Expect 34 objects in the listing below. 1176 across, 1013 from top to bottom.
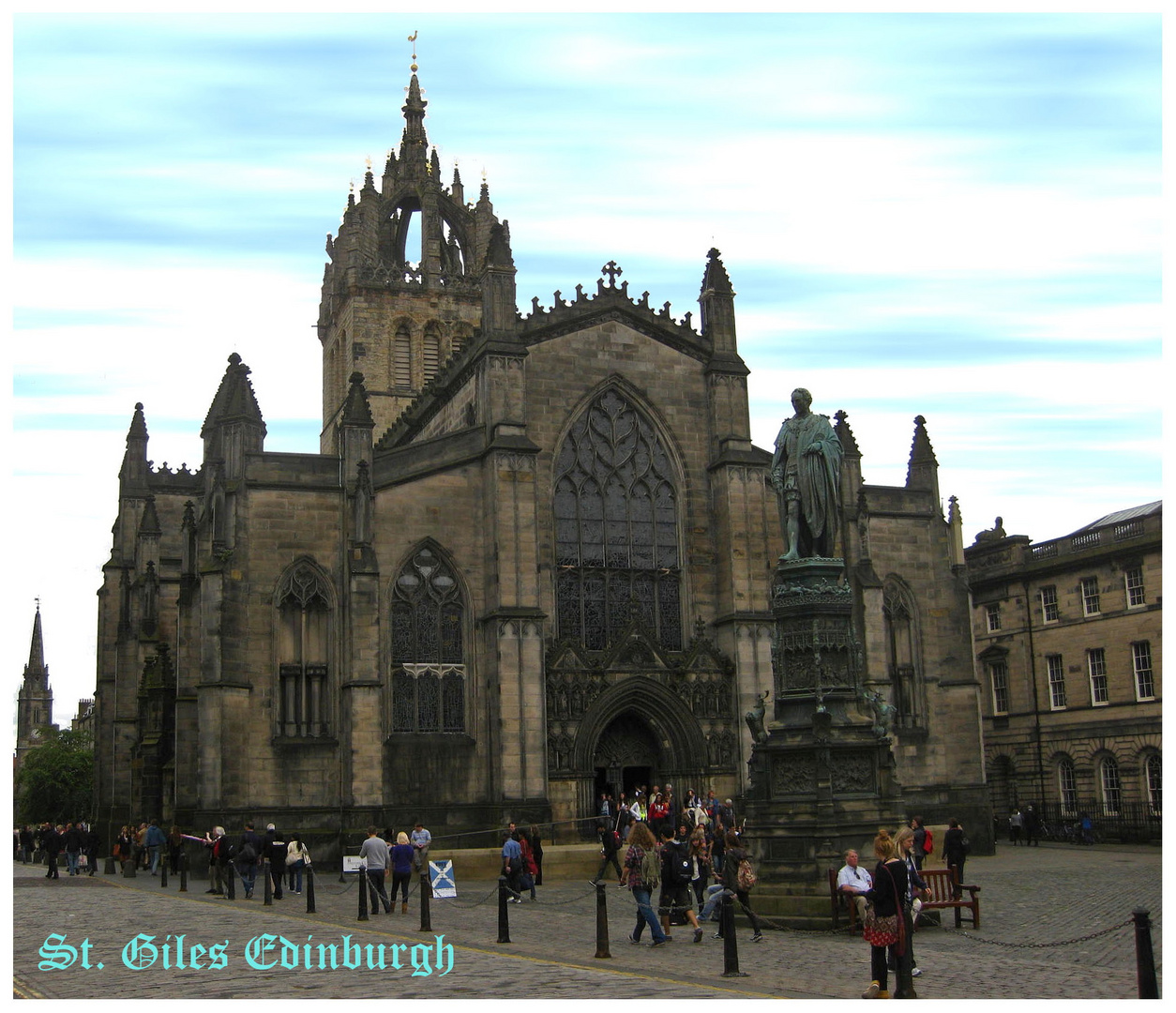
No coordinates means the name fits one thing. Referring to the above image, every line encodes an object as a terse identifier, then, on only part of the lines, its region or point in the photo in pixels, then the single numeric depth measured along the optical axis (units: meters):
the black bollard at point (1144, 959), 11.27
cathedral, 33.88
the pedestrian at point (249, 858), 27.27
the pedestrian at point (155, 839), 35.09
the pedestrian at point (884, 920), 13.07
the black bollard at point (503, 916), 18.19
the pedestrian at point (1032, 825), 44.97
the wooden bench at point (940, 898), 18.33
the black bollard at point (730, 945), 14.64
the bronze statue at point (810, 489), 21.05
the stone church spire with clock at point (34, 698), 163.62
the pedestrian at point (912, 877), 16.36
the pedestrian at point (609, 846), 26.03
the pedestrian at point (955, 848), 22.11
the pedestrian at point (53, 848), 36.69
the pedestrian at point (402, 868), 23.07
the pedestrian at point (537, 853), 27.21
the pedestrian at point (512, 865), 23.80
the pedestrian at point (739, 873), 18.64
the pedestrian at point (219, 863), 28.31
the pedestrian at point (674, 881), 19.41
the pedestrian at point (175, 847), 33.55
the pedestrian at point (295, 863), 27.25
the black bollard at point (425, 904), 19.63
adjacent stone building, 46.53
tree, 81.50
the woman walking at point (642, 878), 17.94
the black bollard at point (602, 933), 16.34
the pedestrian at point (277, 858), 26.44
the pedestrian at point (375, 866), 23.05
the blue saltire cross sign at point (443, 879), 23.20
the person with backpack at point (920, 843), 22.36
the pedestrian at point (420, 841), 27.09
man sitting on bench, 15.96
